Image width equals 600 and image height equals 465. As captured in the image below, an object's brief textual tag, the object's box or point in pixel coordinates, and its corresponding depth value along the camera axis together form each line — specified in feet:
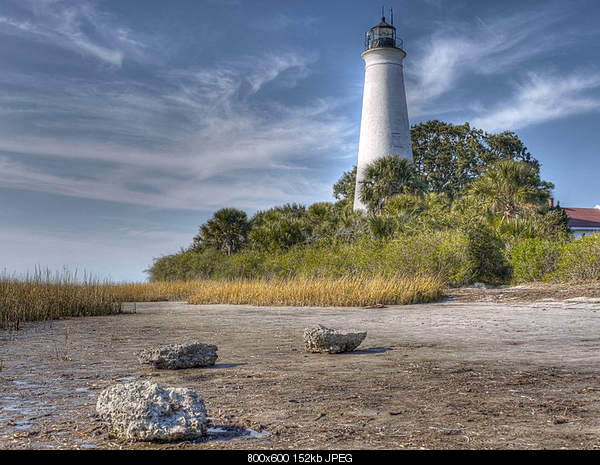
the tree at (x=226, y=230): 124.77
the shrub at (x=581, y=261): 57.52
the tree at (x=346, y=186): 142.20
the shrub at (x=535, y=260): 66.54
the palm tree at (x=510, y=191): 99.71
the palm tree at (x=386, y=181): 114.62
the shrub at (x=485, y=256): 73.46
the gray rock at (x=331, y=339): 22.30
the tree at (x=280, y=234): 104.12
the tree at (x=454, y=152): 147.13
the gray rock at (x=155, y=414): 11.01
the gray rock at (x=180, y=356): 19.65
